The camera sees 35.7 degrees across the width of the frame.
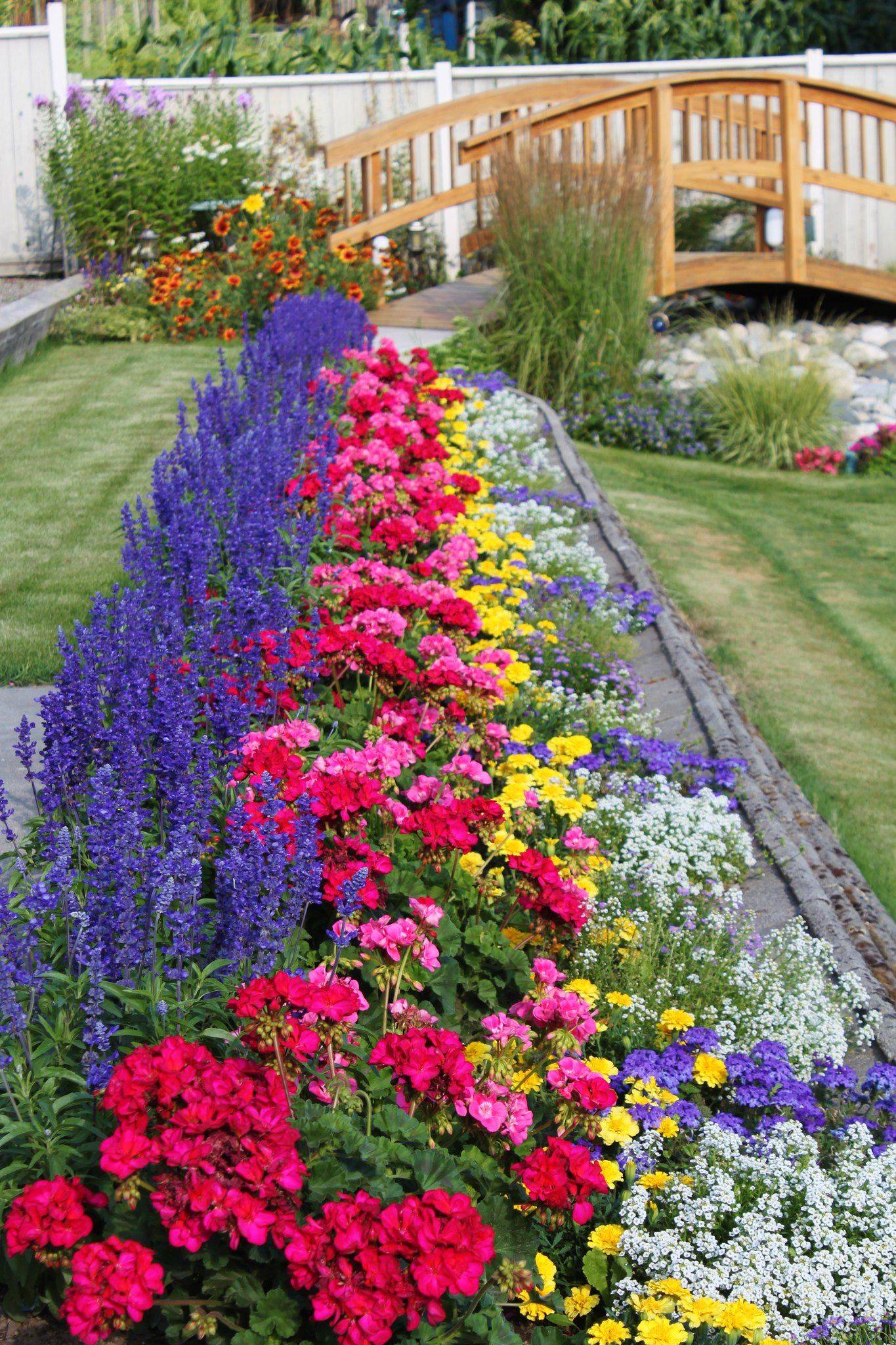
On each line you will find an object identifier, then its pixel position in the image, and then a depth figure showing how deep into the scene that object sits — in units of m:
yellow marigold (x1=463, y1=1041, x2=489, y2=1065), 2.60
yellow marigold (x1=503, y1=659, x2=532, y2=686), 4.33
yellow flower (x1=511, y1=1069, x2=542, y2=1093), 2.56
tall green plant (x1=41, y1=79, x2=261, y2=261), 11.05
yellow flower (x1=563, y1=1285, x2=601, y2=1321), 2.36
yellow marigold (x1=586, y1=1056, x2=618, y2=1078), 2.66
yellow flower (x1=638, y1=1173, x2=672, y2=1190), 2.53
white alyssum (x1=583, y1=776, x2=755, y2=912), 3.57
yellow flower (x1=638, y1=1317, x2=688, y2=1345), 2.19
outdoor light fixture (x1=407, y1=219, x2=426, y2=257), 12.47
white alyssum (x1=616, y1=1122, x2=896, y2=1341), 2.34
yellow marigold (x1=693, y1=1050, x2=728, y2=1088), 2.79
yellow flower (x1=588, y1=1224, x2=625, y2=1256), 2.42
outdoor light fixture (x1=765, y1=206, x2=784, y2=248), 13.05
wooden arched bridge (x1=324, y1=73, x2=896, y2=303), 10.46
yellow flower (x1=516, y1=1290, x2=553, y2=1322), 2.24
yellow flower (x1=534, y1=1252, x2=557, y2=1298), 2.29
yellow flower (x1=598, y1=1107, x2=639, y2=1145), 2.58
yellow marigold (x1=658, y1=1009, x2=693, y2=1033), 2.92
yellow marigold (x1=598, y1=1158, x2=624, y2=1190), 2.53
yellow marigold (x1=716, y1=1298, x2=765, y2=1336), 2.22
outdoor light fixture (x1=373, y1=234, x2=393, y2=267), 12.07
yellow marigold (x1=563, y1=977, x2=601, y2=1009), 2.94
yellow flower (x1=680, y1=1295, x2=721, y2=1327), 2.24
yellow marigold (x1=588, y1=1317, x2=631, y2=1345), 2.23
